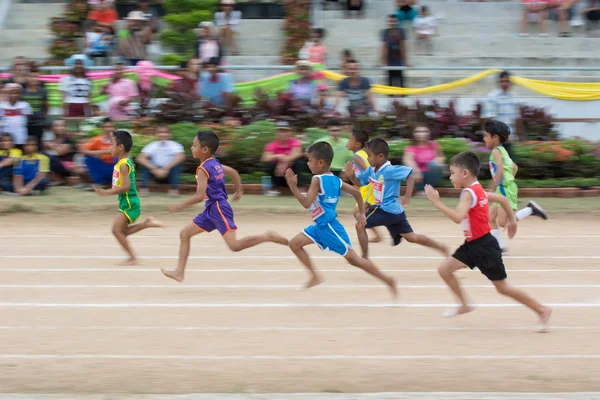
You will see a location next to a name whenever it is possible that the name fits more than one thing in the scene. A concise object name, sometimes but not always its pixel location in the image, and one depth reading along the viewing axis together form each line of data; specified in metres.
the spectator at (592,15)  21.53
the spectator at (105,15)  19.66
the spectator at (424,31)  20.17
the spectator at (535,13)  21.38
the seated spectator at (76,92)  16.34
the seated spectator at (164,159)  14.80
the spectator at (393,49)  18.11
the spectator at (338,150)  14.27
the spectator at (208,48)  18.05
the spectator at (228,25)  20.33
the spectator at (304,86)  16.48
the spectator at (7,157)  14.61
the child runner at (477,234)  7.35
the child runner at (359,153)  9.98
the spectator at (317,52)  18.19
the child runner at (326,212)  8.36
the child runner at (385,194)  9.61
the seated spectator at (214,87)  16.78
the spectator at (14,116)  15.33
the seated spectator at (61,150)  15.35
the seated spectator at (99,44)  18.88
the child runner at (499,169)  9.69
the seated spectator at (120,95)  16.38
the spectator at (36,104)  15.58
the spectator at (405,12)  19.86
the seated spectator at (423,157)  14.35
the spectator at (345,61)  16.38
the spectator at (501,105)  14.98
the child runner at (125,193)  9.83
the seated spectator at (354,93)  16.33
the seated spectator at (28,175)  14.63
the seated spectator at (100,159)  14.93
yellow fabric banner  17.48
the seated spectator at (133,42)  18.62
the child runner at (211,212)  8.92
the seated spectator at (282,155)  14.91
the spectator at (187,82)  16.66
